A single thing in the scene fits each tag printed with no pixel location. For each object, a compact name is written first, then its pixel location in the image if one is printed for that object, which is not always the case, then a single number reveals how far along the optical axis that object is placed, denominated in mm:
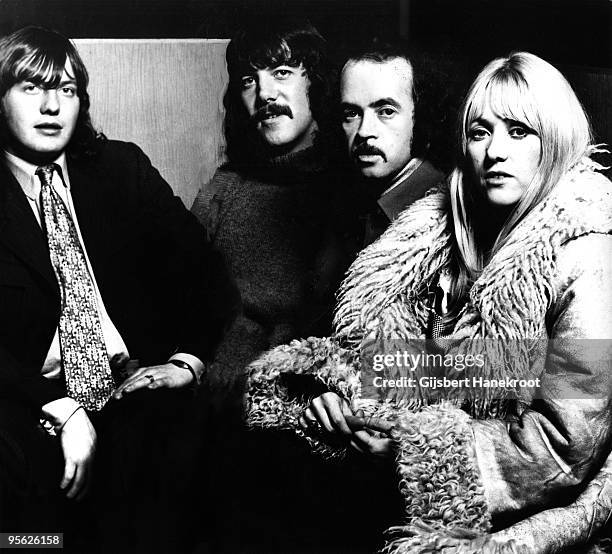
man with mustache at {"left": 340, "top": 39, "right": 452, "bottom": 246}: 1874
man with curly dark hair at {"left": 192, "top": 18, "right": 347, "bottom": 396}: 1913
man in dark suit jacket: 1886
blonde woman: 1754
